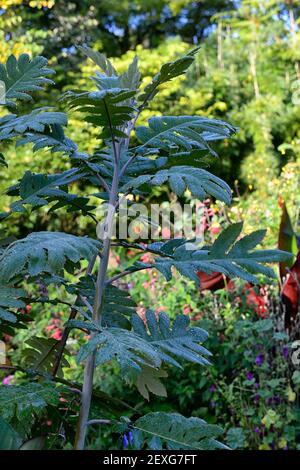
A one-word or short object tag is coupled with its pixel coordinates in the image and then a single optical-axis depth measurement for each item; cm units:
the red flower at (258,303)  287
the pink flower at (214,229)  354
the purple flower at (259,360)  262
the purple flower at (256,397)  260
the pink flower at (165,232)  383
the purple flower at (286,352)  261
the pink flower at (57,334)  344
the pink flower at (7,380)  343
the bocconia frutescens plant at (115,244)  100
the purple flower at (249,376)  264
